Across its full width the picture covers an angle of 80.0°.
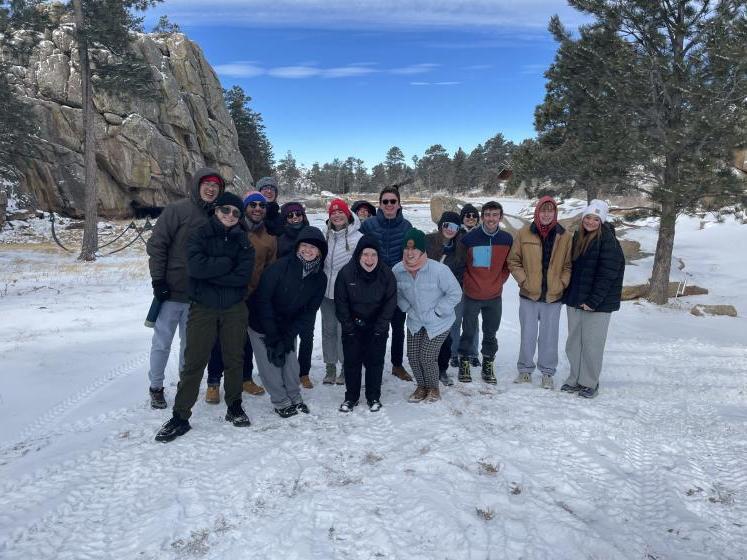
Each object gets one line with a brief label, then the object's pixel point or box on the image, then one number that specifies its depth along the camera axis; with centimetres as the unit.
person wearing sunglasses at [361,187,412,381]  496
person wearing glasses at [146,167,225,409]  404
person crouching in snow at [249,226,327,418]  412
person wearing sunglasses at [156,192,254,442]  370
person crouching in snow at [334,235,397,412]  426
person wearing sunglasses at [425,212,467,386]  507
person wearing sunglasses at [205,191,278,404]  449
